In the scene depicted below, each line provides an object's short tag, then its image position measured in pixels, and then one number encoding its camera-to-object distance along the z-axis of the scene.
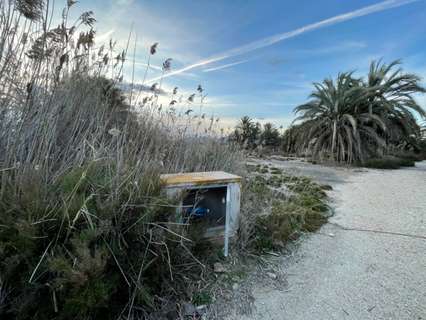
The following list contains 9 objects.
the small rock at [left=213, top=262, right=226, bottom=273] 1.70
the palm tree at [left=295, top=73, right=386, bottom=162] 9.97
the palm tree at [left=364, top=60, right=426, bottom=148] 10.47
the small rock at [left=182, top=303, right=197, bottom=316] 1.30
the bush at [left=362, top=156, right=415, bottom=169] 9.34
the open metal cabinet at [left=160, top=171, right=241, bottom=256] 1.61
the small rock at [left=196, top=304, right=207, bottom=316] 1.34
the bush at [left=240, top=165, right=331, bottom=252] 2.20
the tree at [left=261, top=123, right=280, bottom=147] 14.66
